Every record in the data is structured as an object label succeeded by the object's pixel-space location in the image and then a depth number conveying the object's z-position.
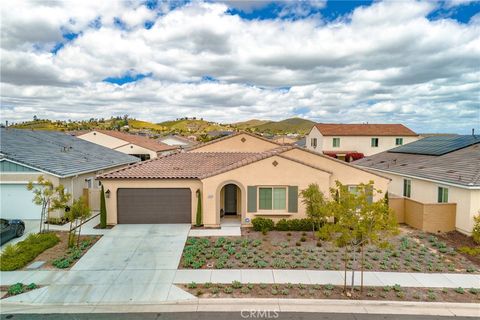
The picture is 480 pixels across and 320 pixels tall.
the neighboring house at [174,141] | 68.75
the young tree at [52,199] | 13.87
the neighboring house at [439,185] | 16.20
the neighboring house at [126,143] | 45.22
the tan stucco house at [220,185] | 17.58
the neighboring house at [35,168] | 17.83
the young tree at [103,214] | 17.28
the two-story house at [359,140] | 48.50
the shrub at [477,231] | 11.26
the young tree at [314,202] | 15.58
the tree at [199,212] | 17.53
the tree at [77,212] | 13.82
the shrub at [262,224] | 17.02
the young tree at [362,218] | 9.71
